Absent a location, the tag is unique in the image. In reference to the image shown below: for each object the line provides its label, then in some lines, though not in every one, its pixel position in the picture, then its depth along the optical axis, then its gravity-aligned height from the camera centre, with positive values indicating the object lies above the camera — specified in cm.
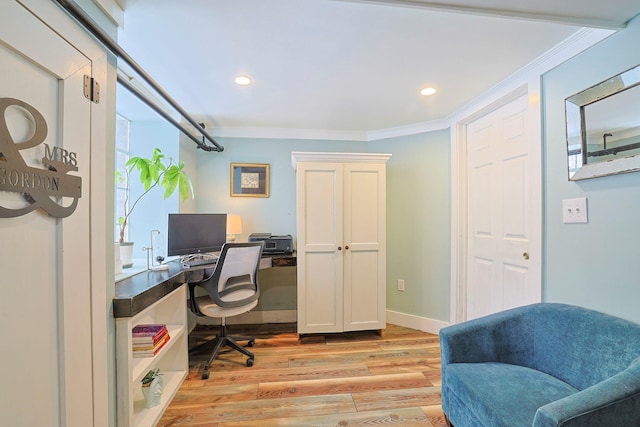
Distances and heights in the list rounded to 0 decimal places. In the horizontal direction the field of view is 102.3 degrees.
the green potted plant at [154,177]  187 +31
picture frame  308 +41
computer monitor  222 -17
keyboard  217 -41
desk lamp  285 -12
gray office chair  208 -64
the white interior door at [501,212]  199 +1
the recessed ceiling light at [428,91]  214 +104
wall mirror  127 +47
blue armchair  93 -73
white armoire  262 -28
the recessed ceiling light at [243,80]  194 +103
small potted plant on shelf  162 -112
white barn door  79 -13
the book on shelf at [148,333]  156 -74
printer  277 -32
